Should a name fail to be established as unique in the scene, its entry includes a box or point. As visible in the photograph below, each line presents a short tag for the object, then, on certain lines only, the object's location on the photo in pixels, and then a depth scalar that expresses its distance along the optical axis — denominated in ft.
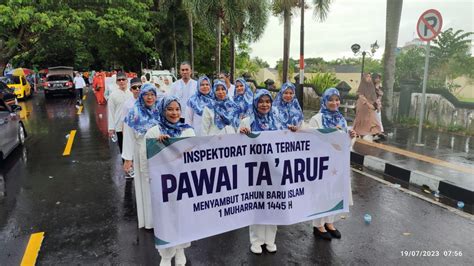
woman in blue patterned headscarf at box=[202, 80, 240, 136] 15.99
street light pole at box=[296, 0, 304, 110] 49.78
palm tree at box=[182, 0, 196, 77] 61.56
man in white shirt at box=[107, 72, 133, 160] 21.40
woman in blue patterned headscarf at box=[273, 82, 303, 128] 15.19
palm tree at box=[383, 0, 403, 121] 36.58
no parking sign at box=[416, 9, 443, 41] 26.55
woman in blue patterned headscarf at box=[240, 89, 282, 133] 12.59
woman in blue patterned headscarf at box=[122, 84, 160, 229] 13.43
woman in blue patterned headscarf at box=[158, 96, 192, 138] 11.18
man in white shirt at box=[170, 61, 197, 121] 23.40
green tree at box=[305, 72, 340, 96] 55.35
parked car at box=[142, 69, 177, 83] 62.22
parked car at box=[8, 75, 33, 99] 71.97
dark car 76.94
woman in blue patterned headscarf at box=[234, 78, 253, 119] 22.77
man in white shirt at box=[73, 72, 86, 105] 67.56
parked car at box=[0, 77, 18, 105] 50.24
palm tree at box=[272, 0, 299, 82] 53.67
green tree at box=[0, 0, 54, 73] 51.70
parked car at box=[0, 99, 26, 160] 24.20
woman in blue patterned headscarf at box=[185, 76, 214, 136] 18.08
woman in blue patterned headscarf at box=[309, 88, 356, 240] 13.50
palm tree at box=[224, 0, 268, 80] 59.04
